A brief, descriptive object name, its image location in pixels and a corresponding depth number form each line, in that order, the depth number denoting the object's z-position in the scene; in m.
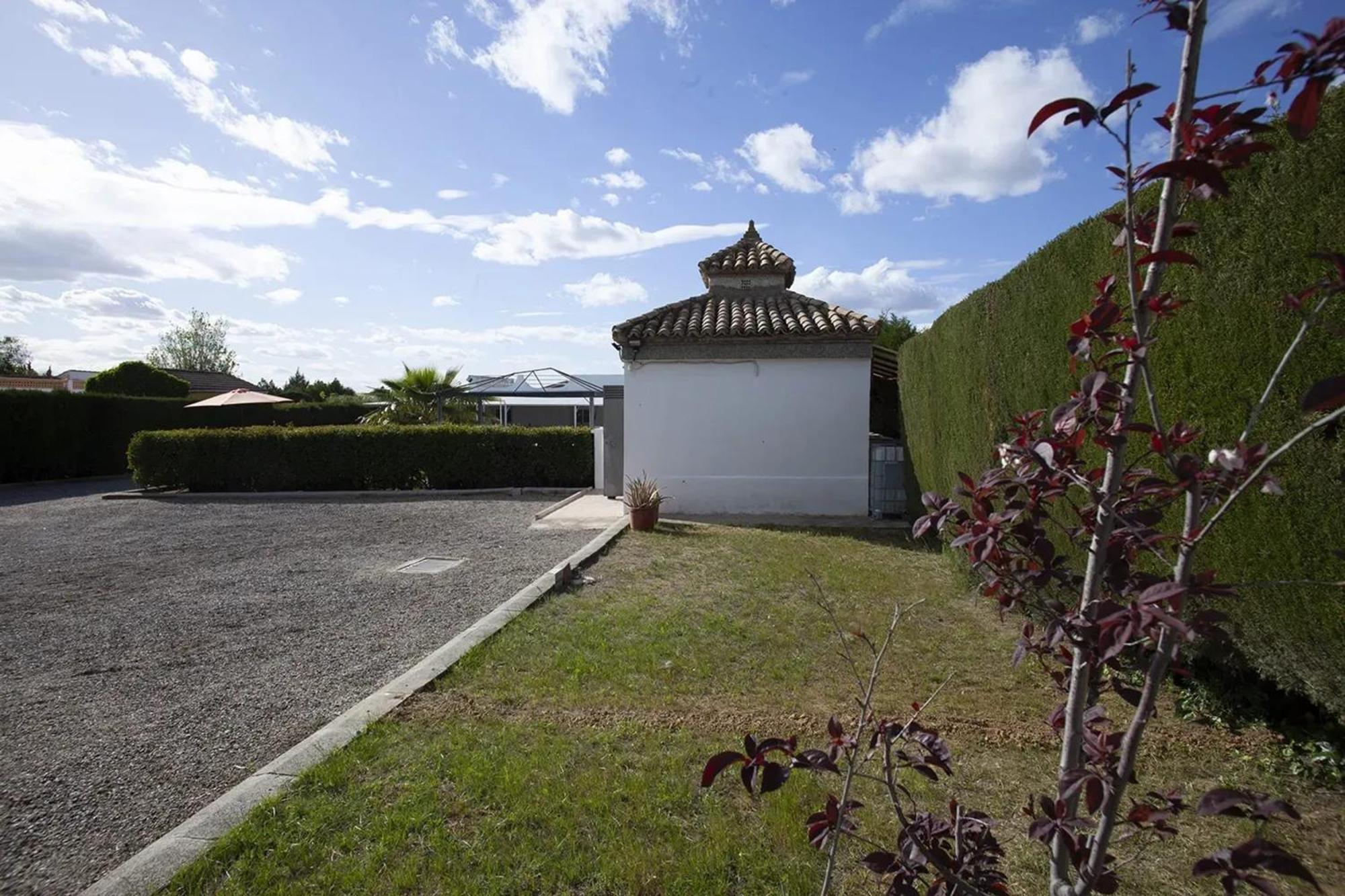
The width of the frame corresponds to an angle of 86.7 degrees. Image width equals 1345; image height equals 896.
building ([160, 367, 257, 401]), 36.09
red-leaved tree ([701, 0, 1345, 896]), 1.28
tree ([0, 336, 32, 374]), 57.47
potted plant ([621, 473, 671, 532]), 10.64
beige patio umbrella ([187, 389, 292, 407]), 20.75
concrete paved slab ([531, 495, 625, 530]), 11.67
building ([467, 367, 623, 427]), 21.98
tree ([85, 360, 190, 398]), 25.39
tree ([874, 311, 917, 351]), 20.34
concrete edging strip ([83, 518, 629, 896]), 2.66
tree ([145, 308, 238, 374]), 53.00
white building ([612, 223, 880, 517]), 11.92
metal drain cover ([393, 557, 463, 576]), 8.37
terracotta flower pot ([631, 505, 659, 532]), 10.66
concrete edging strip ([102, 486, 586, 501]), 16.02
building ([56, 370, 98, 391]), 45.55
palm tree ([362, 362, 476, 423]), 20.31
